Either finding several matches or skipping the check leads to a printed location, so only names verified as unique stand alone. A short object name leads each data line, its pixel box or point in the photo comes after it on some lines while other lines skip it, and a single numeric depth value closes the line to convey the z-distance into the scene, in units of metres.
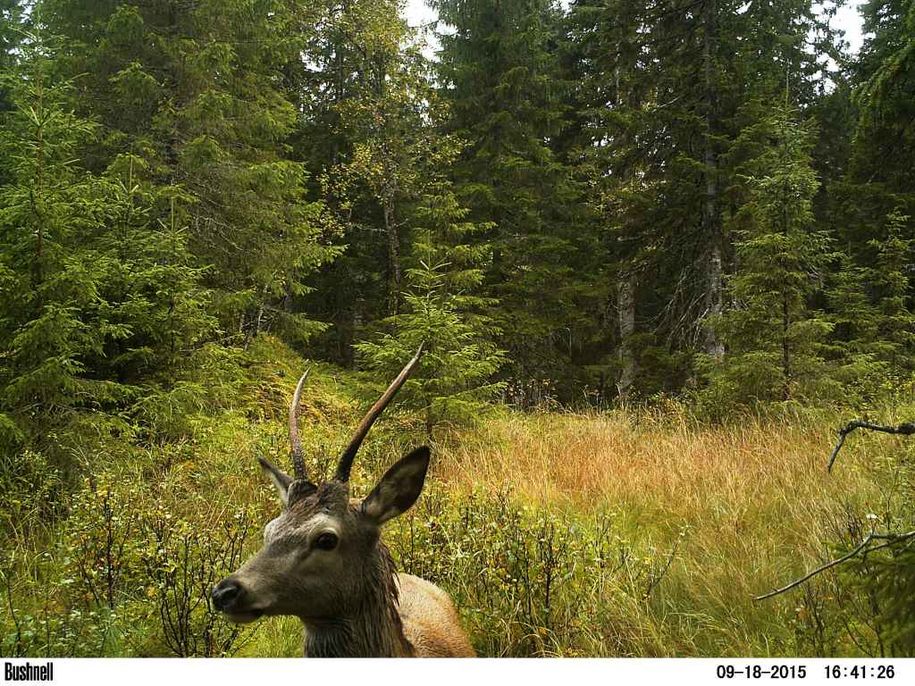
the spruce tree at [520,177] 12.73
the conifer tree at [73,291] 4.58
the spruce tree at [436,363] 5.99
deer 2.00
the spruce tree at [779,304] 7.13
